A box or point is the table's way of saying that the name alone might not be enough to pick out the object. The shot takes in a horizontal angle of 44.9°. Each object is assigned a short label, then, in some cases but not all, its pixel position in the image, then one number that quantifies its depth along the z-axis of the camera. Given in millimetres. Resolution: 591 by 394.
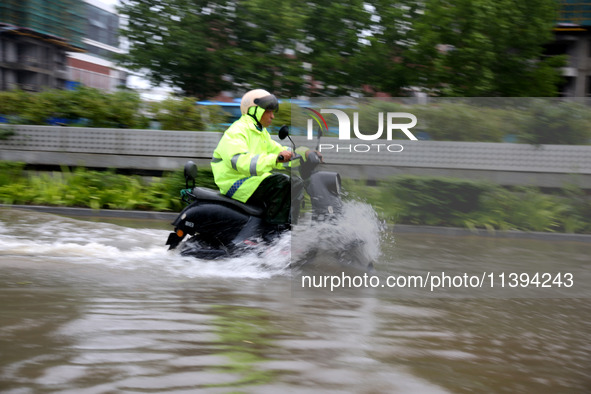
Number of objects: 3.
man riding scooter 5809
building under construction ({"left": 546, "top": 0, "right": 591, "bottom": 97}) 19781
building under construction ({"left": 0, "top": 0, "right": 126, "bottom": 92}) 28125
